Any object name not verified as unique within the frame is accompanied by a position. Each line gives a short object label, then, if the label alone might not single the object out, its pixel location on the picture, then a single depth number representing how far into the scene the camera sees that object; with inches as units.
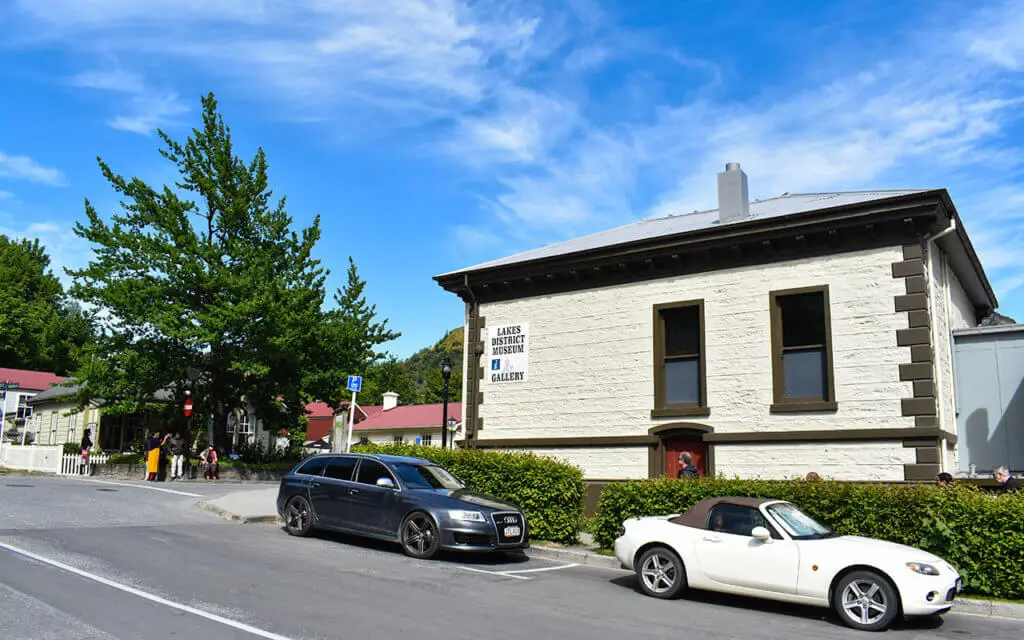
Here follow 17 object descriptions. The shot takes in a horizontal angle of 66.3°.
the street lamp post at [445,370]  874.1
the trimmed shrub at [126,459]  1199.6
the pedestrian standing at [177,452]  1080.2
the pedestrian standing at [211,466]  1115.3
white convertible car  340.5
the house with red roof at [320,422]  3157.0
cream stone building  576.1
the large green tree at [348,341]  1280.8
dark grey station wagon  474.0
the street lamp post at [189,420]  1053.9
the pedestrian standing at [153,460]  1066.1
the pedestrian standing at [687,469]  534.9
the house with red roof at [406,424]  2306.8
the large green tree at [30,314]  2655.0
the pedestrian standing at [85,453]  1209.4
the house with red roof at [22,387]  1953.7
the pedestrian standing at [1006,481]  472.6
